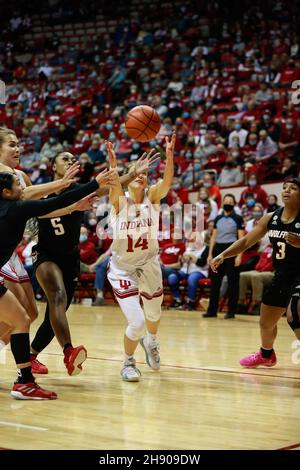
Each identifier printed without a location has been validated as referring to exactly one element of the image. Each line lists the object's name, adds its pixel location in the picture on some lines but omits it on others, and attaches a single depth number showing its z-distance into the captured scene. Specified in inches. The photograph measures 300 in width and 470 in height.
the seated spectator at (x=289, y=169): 549.0
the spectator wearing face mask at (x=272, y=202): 501.7
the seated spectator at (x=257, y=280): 475.8
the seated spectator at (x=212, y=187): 569.9
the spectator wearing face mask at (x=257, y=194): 546.6
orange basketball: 283.1
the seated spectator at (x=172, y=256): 532.4
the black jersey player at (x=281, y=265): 251.3
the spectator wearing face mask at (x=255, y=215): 511.5
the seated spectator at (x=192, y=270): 516.4
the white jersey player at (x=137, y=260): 242.1
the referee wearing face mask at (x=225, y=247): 472.1
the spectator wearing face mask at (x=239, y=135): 621.6
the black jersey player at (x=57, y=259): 242.4
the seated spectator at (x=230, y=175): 589.6
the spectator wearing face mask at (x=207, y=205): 538.3
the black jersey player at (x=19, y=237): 193.6
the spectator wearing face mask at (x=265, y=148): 592.5
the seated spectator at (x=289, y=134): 596.1
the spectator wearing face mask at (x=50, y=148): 779.2
